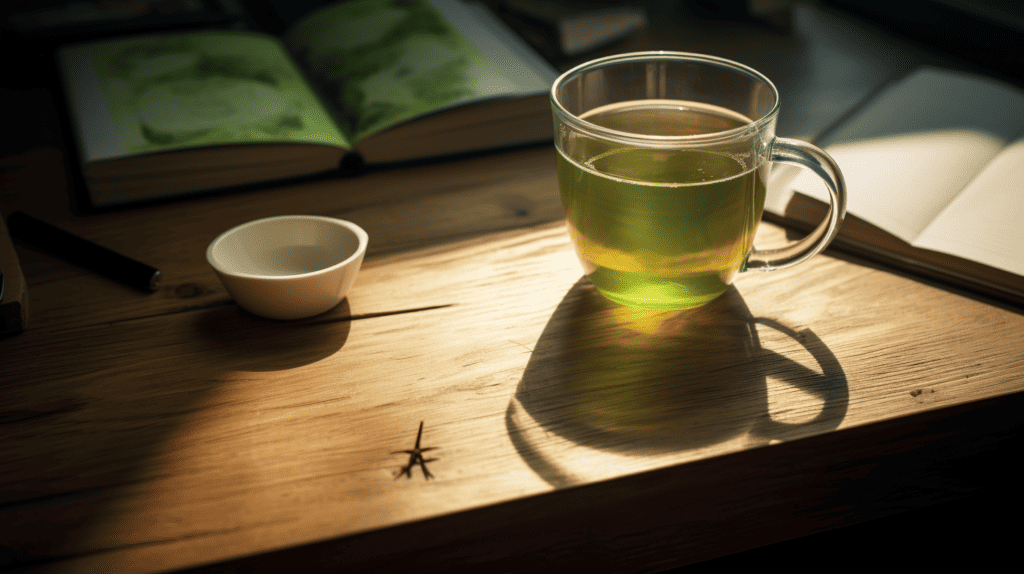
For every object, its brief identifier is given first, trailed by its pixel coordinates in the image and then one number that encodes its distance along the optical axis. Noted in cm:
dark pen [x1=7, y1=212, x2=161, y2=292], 66
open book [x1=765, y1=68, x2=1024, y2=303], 65
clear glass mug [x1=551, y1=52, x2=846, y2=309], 52
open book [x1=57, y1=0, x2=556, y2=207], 80
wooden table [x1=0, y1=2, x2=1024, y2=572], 46
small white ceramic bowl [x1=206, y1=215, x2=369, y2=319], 57
